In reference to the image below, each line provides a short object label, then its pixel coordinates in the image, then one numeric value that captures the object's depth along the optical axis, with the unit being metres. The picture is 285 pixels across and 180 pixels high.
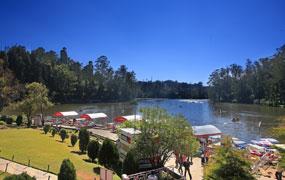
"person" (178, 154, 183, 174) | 15.28
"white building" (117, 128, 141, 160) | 15.90
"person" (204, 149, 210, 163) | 19.15
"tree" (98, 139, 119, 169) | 15.27
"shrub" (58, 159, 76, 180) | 10.29
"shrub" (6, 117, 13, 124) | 29.20
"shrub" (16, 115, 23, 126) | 28.69
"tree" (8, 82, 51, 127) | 30.49
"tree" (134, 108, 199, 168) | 14.86
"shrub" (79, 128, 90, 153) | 18.52
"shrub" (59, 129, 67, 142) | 21.73
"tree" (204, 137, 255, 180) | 8.78
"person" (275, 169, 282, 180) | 15.25
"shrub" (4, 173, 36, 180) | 7.41
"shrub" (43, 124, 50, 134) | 24.76
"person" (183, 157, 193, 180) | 14.92
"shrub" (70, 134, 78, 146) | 20.21
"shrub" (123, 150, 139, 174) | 13.31
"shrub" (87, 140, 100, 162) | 16.52
